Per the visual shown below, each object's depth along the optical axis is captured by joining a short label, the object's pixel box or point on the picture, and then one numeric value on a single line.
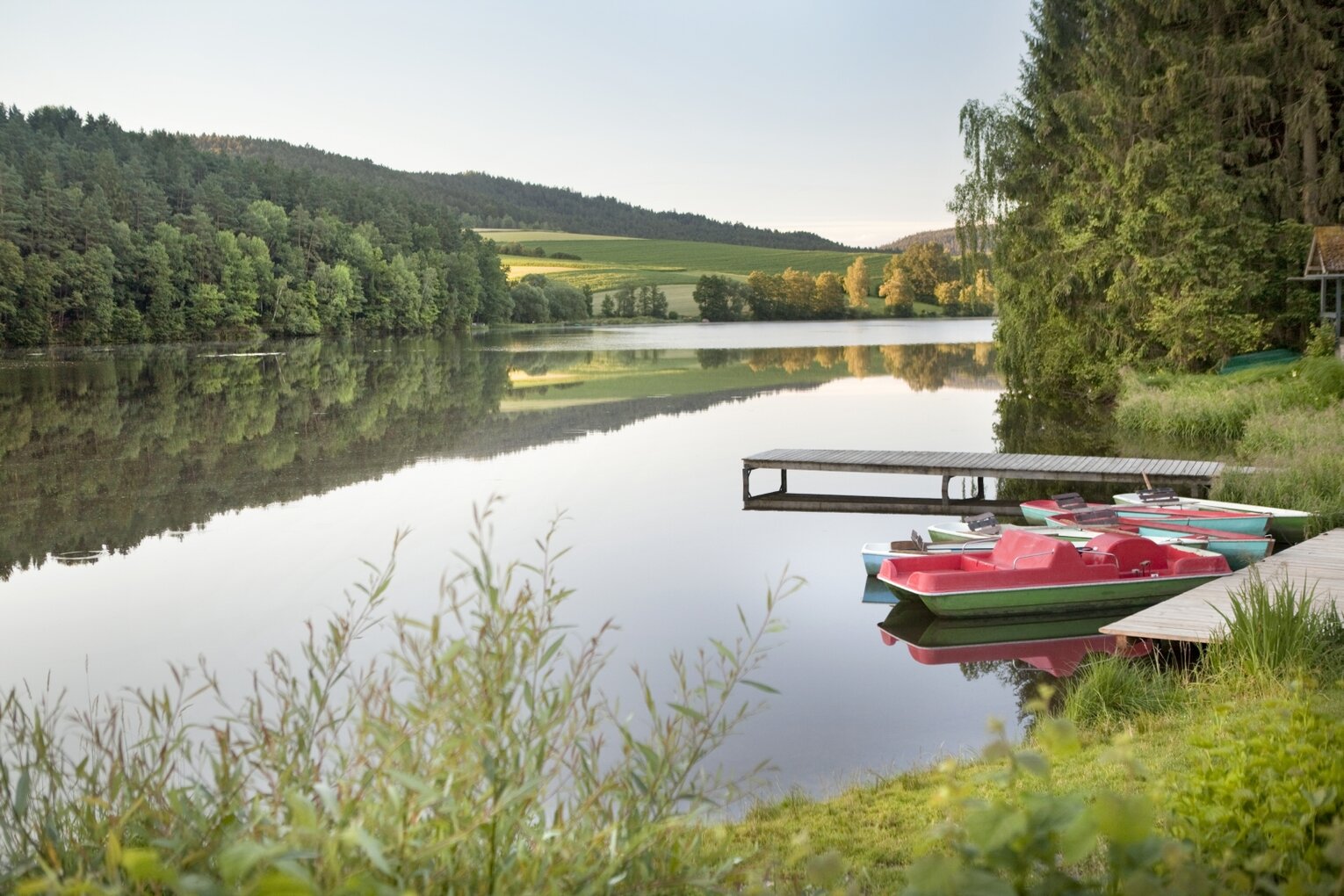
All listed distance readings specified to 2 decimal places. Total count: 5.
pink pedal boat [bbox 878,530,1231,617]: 10.54
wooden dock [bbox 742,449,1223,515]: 16.28
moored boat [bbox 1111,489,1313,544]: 12.91
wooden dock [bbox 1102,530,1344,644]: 8.43
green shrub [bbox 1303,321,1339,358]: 23.28
